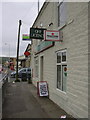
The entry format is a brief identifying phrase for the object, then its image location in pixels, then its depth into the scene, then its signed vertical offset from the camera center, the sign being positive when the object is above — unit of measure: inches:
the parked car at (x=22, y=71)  524.8 -45.8
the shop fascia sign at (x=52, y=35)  151.1 +46.3
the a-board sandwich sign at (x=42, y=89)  209.9 -59.0
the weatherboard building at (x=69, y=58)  113.5 +8.7
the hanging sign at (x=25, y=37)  392.1 +113.1
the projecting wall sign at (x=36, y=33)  173.0 +58.1
